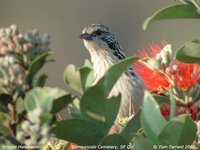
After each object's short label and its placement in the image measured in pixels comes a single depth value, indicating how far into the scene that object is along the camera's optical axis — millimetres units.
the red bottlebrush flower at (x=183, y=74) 5430
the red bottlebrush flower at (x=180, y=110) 5344
